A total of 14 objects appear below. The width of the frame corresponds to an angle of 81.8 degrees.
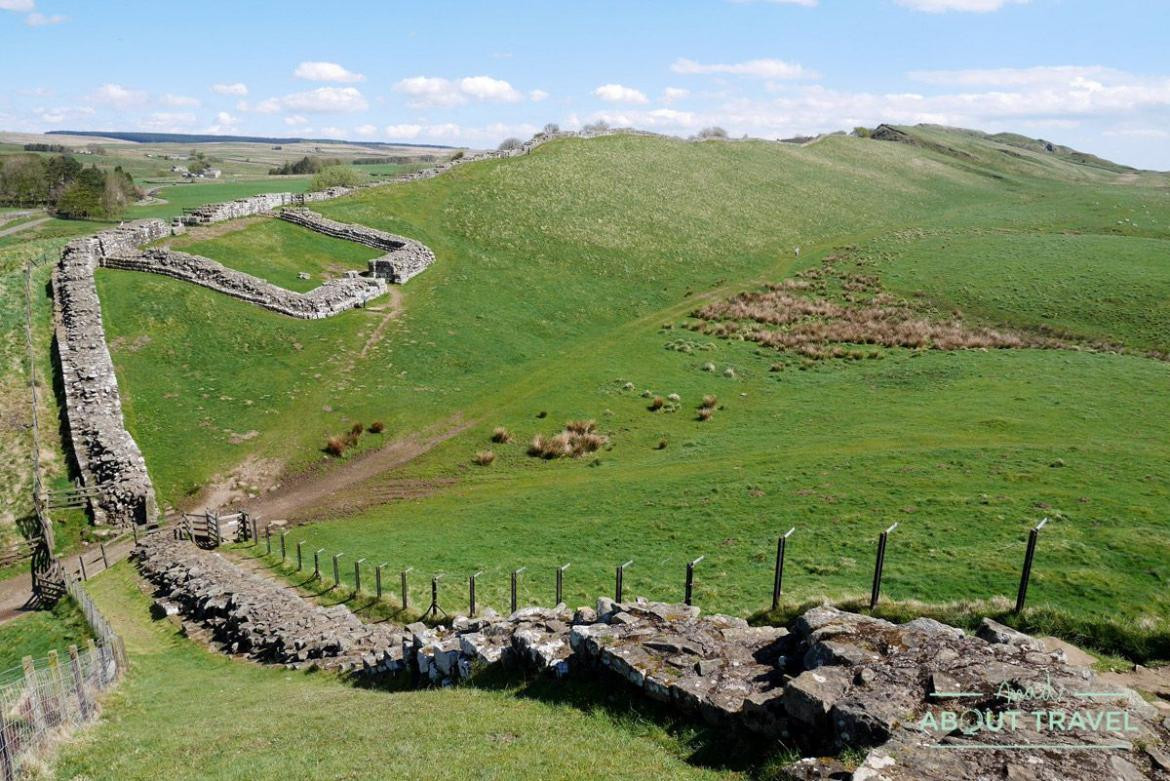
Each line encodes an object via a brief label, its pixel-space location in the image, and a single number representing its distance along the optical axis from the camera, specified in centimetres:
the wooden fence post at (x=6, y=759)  1241
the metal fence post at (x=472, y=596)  2286
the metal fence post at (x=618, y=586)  2114
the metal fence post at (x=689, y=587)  1954
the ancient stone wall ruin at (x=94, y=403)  3303
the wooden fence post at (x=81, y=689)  1584
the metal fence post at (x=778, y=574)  1931
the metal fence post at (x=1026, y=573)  1675
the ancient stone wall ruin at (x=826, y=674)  952
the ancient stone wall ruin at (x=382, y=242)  6562
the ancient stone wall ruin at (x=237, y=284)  5394
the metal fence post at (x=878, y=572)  1814
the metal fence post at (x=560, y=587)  2175
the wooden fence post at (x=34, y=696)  1378
